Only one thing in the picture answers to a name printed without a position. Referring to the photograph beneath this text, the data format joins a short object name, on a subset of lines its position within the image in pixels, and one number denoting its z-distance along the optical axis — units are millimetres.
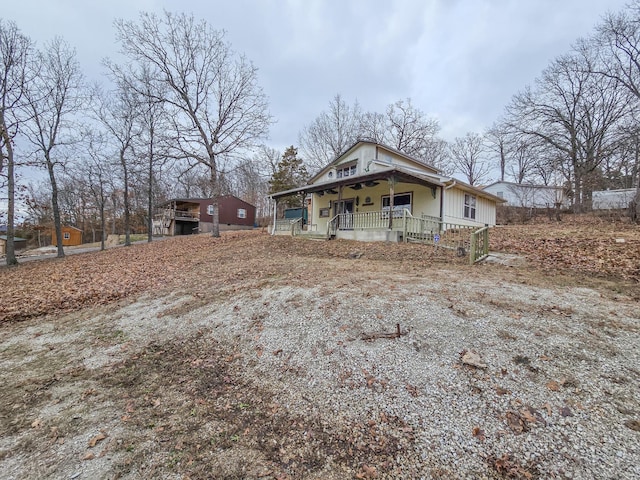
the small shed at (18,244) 33203
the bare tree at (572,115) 20094
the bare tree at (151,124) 18562
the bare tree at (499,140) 23703
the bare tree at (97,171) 19234
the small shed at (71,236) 37188
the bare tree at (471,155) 39000
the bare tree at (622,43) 16078
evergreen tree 33844
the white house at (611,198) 18698
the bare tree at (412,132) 31625
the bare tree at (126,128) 19172
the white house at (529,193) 21391
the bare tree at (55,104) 15248
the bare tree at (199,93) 18375
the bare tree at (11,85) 13141
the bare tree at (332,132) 32806
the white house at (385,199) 12602
